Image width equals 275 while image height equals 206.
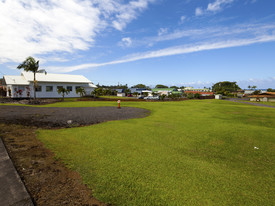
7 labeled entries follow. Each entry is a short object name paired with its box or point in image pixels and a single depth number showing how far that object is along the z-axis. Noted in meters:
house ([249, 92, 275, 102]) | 51.40
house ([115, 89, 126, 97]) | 69.81
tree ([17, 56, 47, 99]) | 32.44
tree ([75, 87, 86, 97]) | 40.88
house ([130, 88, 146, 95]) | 95.26
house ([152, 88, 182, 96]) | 93.75
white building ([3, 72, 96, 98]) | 35.78
